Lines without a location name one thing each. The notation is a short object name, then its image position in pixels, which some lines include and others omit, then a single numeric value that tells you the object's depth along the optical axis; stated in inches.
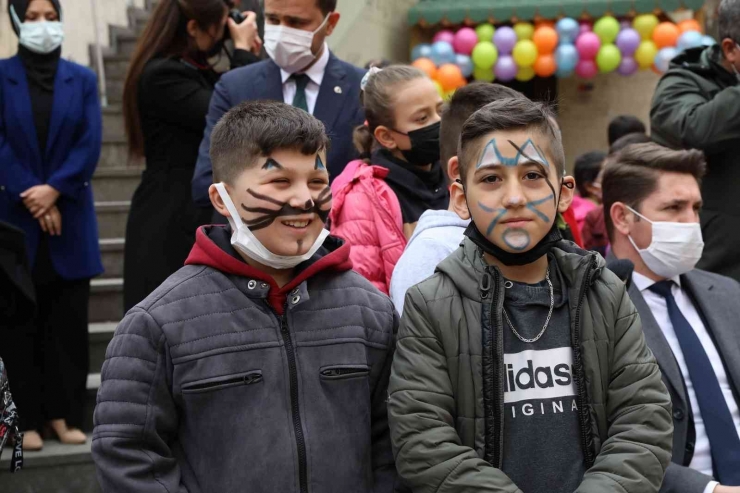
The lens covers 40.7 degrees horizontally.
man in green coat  158.6
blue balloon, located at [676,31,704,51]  378.9
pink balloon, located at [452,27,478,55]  409.1
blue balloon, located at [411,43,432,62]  410.3
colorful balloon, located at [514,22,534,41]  406.6
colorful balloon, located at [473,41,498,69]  398.6
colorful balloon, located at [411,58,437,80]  386.6
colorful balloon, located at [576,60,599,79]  403.9
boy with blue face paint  93.3
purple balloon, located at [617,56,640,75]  402.3
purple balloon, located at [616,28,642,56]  396.8
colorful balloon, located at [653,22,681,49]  390.0
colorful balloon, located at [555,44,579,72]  398.9
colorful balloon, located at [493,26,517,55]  401.4
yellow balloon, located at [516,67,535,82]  406.0
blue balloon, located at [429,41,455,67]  404.5
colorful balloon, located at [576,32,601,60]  399.9
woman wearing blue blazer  188.1
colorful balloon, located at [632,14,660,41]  398.6
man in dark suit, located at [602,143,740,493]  124.6
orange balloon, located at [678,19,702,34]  392.2
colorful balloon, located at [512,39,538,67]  396.8
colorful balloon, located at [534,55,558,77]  401.1
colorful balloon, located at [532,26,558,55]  398.9
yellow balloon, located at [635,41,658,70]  396.5
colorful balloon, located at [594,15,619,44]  400.8
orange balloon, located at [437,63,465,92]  380.2
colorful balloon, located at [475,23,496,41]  408.8
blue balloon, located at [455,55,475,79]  407.2
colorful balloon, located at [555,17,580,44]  400.2
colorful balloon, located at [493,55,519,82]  401.1
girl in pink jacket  128.1
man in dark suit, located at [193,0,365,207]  151.7
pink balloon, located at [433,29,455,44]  418.0
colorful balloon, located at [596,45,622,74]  398.0
